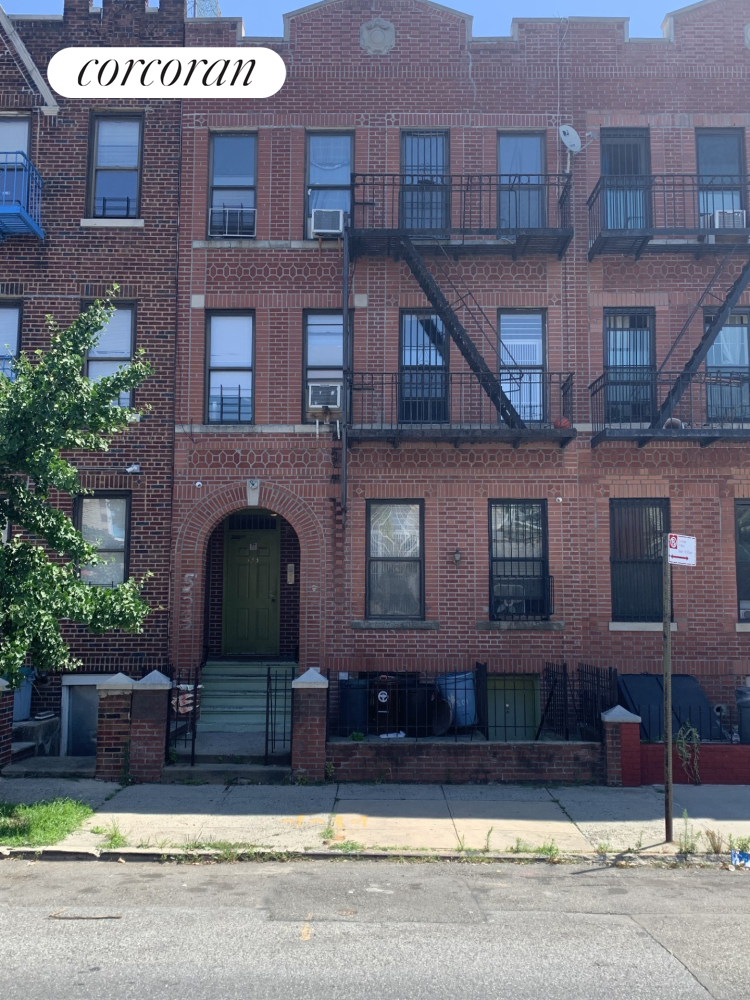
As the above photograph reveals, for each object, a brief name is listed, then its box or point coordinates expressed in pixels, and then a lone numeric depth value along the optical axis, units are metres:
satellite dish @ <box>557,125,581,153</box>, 14.25
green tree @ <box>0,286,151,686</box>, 9.27
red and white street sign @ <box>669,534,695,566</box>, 9.39
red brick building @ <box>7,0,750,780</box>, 13.89
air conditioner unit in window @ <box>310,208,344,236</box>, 14.23
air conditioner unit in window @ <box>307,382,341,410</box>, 13.91
